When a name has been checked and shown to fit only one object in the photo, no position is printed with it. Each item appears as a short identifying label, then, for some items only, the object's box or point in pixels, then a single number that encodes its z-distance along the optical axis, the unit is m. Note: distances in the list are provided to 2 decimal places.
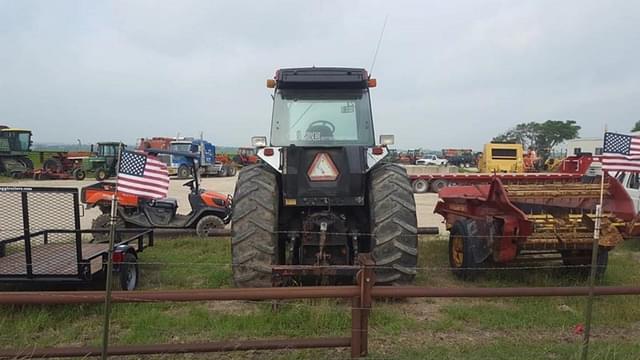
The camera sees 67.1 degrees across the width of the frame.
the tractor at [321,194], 4.84
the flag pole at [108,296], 2.91
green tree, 73.88
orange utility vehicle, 9.12
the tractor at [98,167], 26.42
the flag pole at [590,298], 3.24
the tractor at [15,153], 26.88
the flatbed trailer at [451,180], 10.13
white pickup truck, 47.28
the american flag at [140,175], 3.28
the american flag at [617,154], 3.70
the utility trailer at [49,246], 4.93
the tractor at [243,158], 38.62
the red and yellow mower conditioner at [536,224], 5.52
